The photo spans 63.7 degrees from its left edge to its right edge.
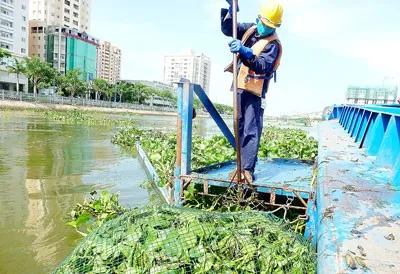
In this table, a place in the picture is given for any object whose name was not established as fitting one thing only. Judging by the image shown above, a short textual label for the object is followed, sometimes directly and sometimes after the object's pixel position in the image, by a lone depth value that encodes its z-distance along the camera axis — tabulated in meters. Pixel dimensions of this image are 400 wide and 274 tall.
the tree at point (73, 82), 47.97
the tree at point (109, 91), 57.53
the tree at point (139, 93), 65.56
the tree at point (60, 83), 46.66
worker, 2.76
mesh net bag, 1.65
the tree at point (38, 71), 39.75
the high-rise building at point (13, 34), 44.03
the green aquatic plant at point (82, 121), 20.71
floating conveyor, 1.18
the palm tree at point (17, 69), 38.97
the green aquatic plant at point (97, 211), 3.02
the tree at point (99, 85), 55.44
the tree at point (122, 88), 61.25
